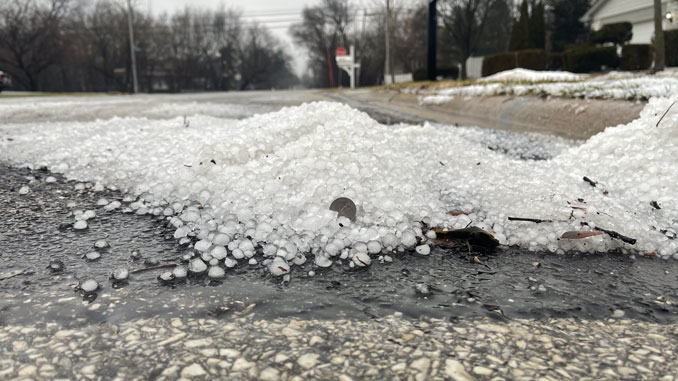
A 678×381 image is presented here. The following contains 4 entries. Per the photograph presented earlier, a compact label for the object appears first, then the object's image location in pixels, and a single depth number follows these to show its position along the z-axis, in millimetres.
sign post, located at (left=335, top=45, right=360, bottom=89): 23531
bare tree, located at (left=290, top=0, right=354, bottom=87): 42594
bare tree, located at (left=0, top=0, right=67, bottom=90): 30156
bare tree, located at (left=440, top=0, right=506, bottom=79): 23547
